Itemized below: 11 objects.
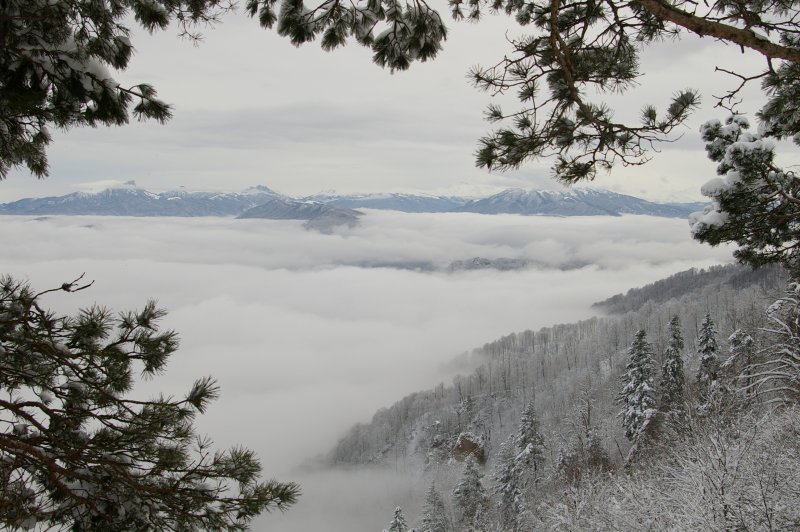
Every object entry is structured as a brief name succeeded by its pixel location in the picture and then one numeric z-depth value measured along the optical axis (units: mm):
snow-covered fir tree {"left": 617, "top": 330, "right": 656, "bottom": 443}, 34938
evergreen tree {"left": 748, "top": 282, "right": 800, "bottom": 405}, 10250
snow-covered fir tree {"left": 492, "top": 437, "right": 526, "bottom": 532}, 36281
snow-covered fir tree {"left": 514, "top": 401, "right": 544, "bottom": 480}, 40656
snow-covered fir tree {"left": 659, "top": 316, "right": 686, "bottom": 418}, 35125
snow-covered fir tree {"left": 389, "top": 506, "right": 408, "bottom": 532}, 31500
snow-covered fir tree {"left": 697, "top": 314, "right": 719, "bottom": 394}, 35750
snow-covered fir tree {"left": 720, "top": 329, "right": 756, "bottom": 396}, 27156
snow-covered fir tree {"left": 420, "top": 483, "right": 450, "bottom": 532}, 34188
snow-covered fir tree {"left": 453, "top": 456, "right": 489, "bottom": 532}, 36912
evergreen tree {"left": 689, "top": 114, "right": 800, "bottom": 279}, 5676
